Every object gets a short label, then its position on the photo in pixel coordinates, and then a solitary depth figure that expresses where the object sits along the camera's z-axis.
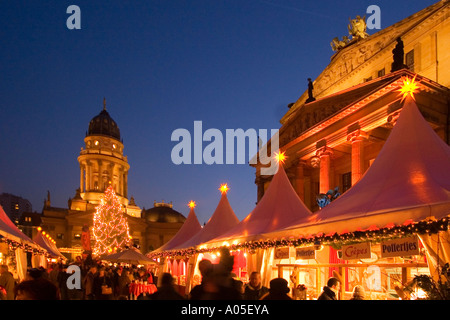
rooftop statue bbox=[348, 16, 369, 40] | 28.05
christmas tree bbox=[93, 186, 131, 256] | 54.34
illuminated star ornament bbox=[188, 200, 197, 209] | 26.97
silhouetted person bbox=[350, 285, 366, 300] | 8.09
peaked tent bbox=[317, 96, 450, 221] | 7.72
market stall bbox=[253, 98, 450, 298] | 7.28
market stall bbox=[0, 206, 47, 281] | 13.52
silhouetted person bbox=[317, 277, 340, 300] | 7.04
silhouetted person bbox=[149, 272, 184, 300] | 5.28
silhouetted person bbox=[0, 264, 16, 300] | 10.11
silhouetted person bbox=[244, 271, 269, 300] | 8.30
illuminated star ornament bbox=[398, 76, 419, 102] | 10.13
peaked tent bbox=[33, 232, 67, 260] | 32.87
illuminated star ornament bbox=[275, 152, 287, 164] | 16.14
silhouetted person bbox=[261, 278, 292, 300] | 5.44
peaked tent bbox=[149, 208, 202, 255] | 26.00
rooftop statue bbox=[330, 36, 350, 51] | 29.69
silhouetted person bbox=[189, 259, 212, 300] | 4.61
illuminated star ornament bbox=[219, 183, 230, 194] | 21.37
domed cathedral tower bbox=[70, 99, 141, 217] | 88.69
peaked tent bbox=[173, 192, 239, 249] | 19.81
